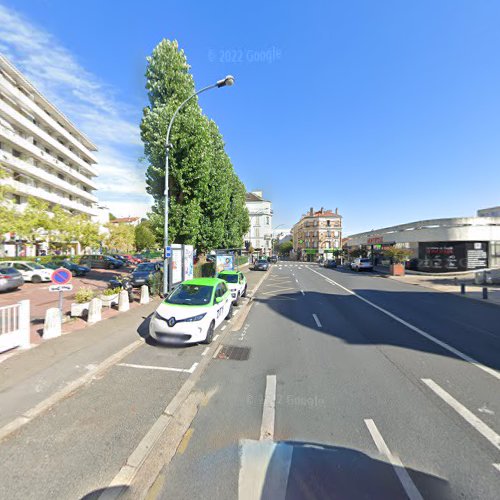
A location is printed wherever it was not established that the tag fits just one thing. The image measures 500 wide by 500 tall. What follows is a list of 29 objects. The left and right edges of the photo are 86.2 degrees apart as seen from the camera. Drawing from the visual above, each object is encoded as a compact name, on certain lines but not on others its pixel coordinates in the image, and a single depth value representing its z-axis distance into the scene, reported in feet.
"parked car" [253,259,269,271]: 114.52
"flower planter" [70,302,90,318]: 26.73
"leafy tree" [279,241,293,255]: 360.48
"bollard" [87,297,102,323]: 25.76
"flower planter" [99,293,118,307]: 31.60
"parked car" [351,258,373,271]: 108.06
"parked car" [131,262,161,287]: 52.94
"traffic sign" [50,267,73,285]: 21.44
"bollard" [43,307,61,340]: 20.99
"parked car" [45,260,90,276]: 69.56
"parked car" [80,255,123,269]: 94.17
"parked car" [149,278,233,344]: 20.25
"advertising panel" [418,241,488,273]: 81.76
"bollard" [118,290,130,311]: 30.86
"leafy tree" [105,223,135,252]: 130.80
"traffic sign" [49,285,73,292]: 21.03
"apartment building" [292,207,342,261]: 258.98
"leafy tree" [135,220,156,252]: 211.61
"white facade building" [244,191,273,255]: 239.91
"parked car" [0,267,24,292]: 44.09
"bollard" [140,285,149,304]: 35.34
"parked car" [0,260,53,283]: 56.85
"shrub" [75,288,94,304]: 28.27
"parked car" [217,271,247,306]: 38.53
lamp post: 32.00
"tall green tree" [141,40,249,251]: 45.58
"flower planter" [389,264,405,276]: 85.99
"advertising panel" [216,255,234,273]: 70.97
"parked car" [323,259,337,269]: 146.10
